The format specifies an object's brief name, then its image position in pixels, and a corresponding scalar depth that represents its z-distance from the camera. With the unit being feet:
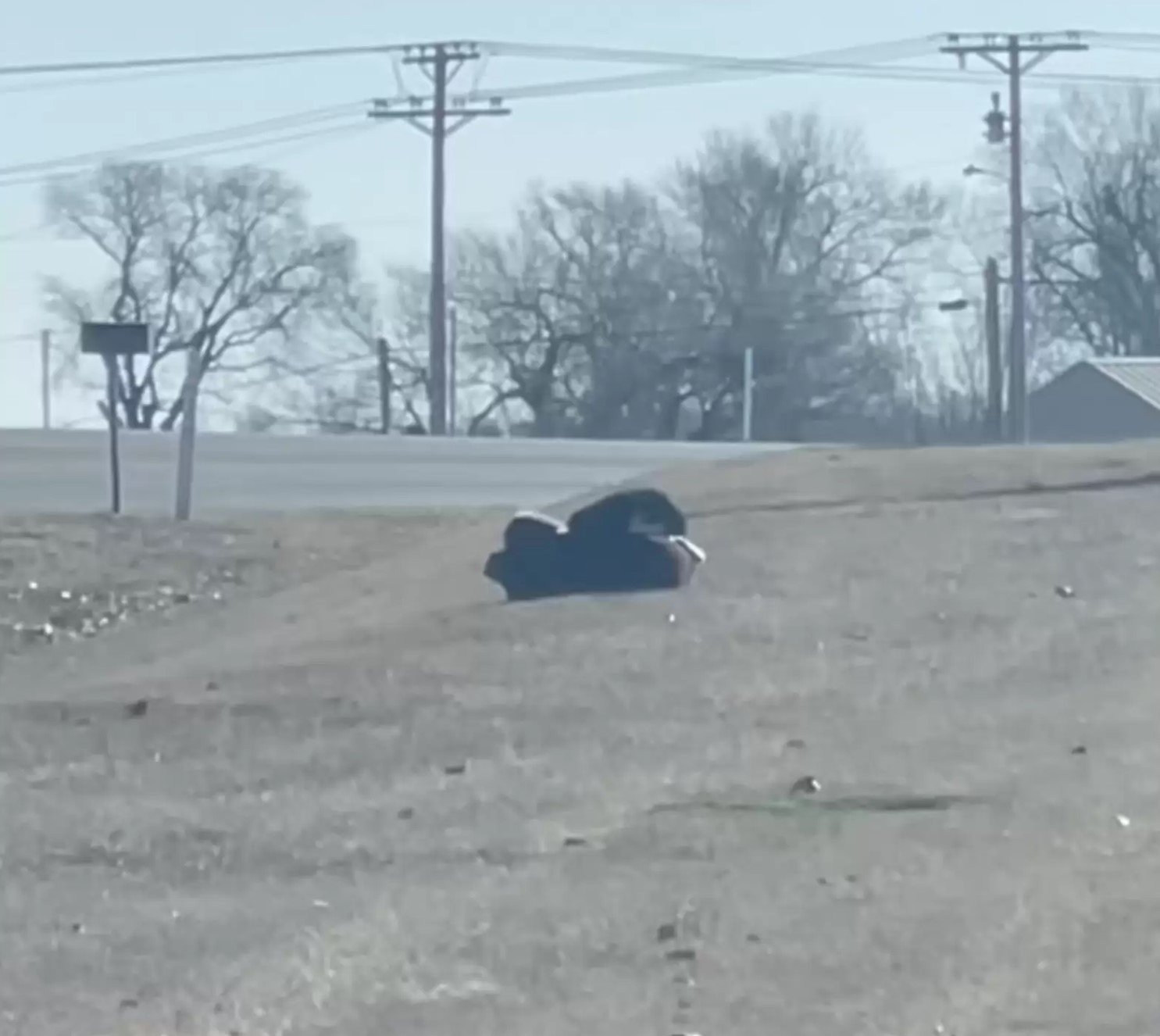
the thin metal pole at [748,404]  250.88
